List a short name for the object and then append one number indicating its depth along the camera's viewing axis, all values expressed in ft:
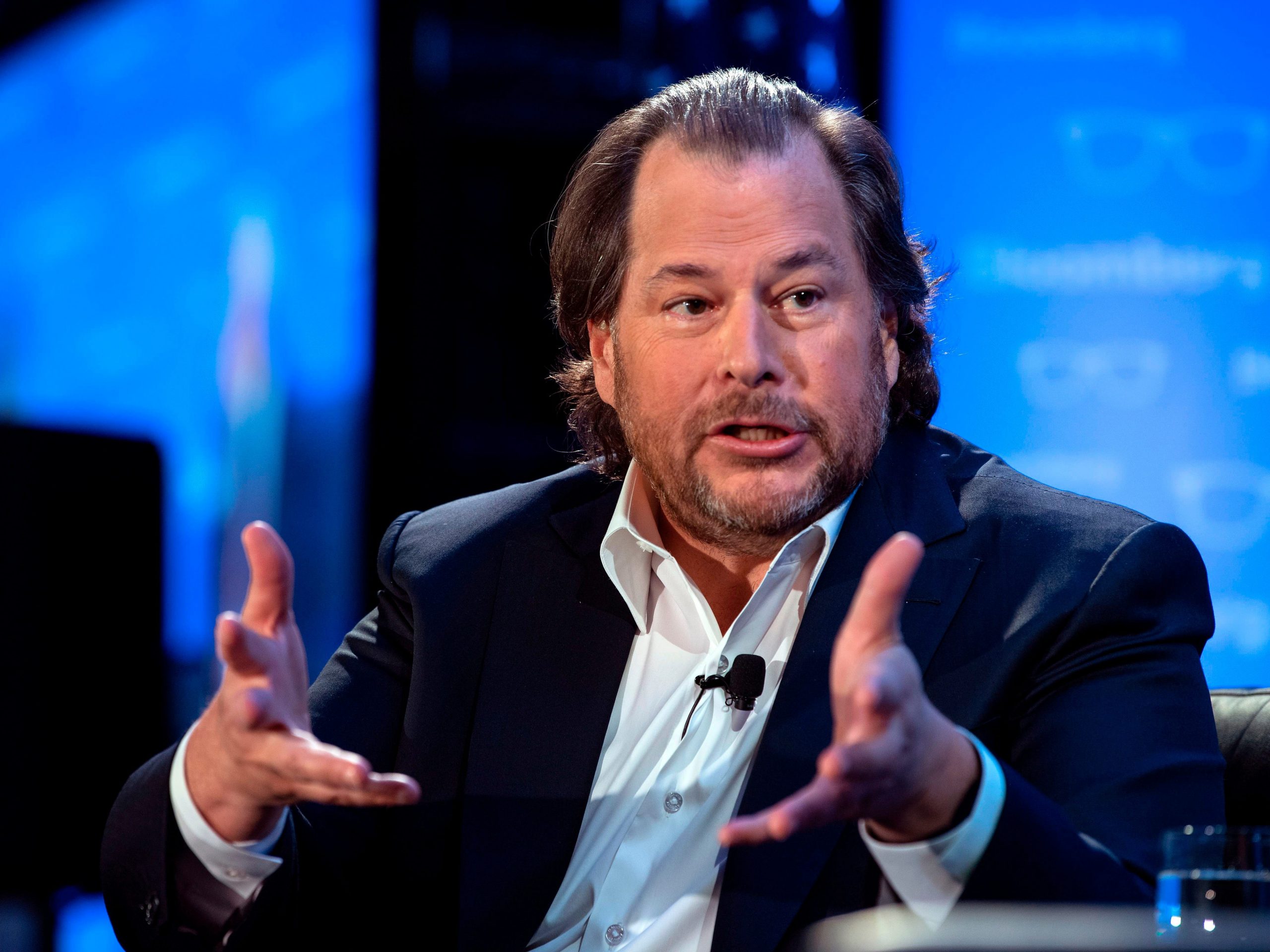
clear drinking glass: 12.55
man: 13.12
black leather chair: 13.49
